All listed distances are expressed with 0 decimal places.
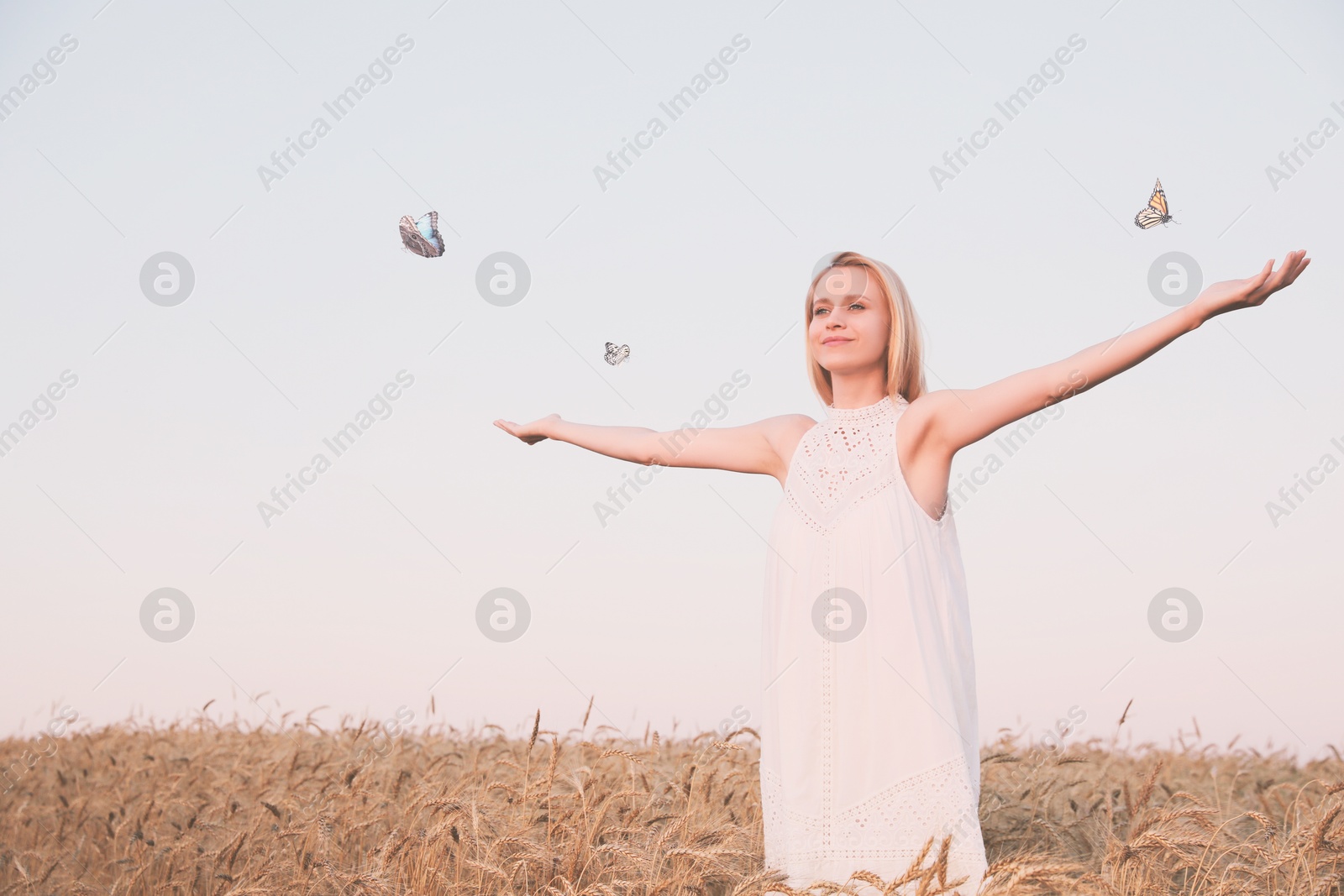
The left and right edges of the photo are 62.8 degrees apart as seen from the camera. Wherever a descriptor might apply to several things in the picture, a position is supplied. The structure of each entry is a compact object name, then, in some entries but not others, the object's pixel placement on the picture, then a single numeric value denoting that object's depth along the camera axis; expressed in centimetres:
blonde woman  375
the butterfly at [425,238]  542
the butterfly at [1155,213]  467
